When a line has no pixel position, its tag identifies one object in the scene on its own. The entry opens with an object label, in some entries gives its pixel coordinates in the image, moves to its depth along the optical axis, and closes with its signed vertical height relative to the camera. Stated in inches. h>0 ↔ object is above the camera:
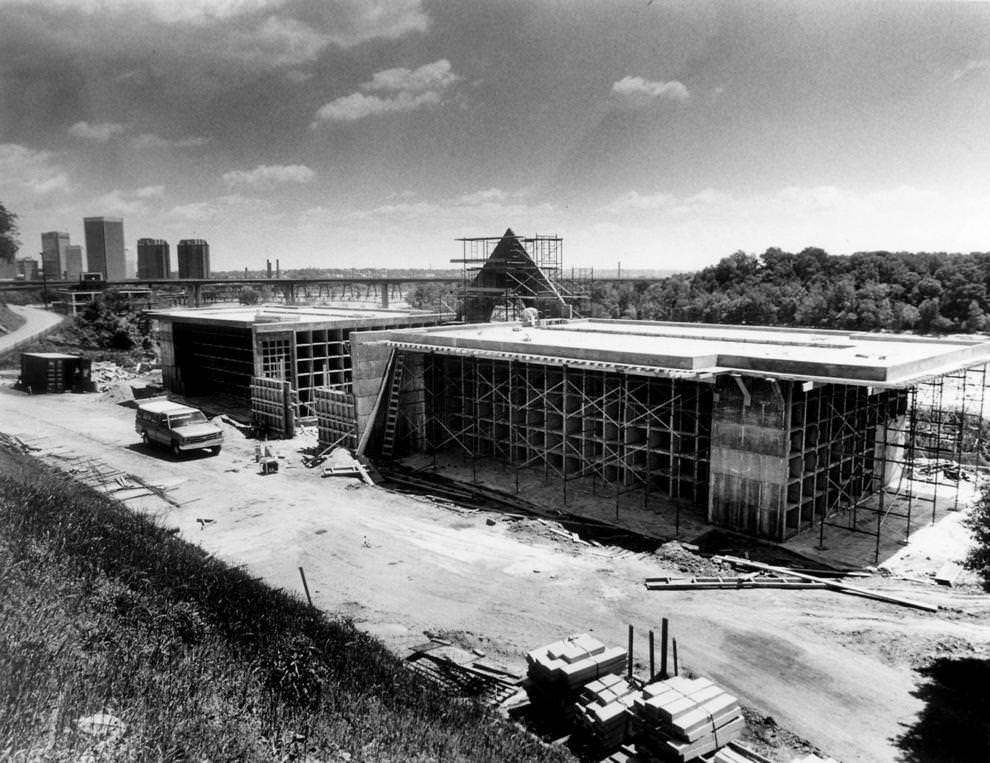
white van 1330.0 -238.8
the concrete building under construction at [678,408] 933.8 -166.8
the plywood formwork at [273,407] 1503.4 -224.3
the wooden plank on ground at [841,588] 759.1 -305.0
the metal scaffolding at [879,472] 1011.9 -270.6
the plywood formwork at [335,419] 1368.1 -228.0
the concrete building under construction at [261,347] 1621.6 -123.9
